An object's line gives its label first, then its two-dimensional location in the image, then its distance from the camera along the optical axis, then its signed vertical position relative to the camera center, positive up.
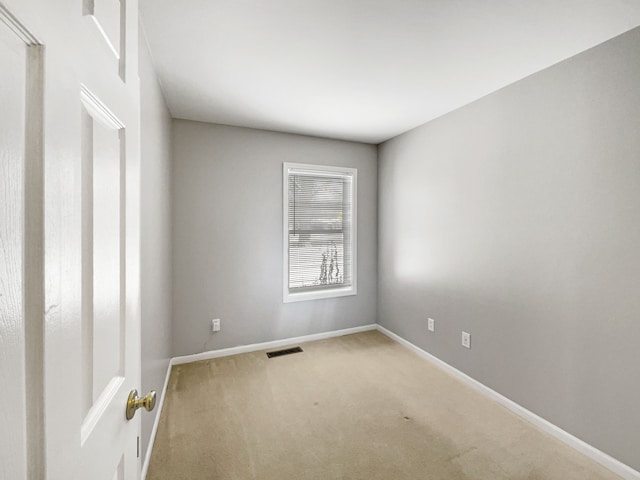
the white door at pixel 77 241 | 0.36 +0.00
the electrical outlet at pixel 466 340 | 2.57 -0.90
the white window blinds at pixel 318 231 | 3.42 +0.10
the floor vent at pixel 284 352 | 3.10 -1.22
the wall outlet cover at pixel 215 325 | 3.04 -0.89
